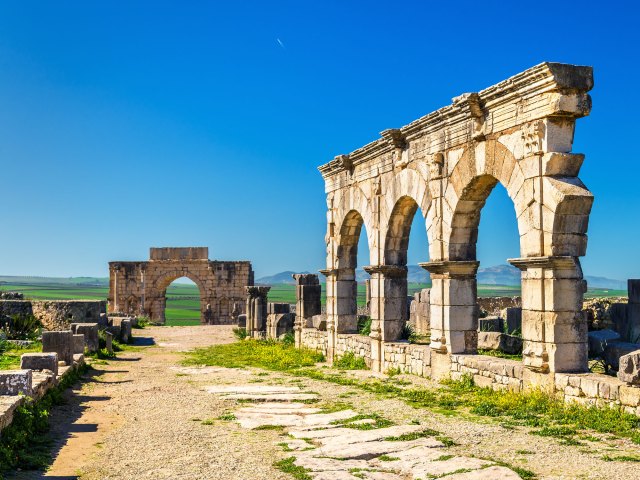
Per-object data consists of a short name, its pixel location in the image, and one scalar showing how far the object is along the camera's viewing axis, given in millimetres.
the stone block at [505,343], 13967
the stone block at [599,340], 12500
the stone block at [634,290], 14660
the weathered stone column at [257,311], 25219
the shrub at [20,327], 18750
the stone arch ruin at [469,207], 9672
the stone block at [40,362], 11341
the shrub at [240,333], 26031
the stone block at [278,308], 24406
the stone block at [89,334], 17578
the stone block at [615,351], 10688
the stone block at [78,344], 15852
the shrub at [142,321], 31455
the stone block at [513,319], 16688
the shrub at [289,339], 21594
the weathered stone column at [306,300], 20578
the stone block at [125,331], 22864
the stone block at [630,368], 8227
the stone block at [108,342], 18820
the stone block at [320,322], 19234
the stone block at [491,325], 16547
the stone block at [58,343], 13477
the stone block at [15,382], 8578
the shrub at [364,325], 17828
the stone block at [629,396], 8203
